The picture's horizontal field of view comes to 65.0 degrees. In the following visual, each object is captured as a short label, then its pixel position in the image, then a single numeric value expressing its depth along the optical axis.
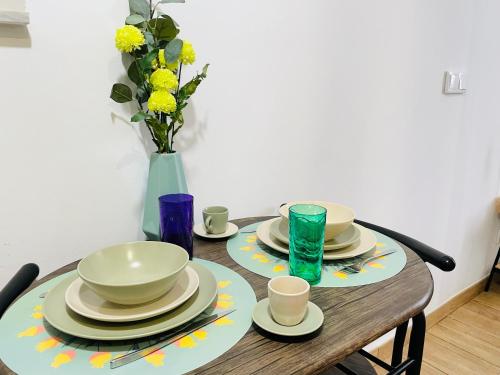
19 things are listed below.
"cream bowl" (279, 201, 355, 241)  0.85
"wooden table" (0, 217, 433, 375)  0.54
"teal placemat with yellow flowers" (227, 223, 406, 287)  0.78
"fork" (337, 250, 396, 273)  0.82
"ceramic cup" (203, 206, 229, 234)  0.97
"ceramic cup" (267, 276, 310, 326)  0.60
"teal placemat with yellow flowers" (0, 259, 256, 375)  0.53
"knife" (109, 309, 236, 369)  0.54
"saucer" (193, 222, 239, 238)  0.98
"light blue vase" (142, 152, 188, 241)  0.94
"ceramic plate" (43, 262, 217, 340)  0.57
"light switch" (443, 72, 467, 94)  1.76
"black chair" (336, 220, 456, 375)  0.88
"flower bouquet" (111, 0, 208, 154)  0.87
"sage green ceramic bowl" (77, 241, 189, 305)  0.62
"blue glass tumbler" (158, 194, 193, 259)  0.84
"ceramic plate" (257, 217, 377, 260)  0.85
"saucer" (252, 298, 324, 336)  0.59
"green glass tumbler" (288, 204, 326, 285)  0.76
